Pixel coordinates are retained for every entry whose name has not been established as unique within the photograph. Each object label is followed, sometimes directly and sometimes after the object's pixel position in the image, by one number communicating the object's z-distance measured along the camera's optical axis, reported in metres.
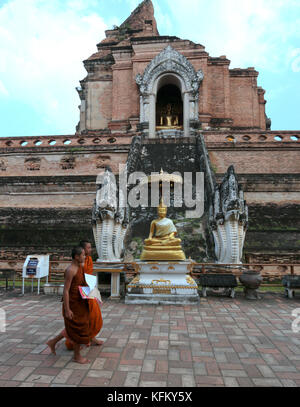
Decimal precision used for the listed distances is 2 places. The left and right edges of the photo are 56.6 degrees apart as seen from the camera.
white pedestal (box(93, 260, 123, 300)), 6.99
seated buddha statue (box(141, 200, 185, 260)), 6.79
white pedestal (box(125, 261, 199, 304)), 6.41
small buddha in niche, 22.77
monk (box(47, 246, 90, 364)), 3.49
